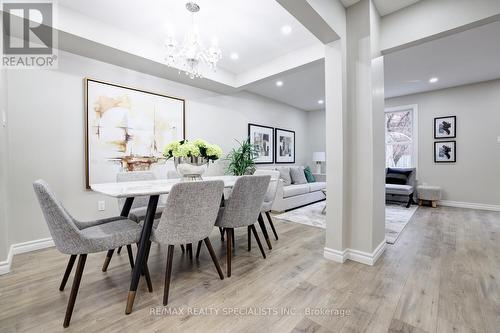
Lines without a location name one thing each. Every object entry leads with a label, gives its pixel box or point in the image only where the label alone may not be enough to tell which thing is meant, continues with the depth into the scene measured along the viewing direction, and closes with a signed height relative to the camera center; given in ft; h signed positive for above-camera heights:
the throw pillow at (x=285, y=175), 16.49 -0.77
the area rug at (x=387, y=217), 10.43 -3.01
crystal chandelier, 7.33 +4.06
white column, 7.07 +0.76
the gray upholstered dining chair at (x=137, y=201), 7.25 -1.37
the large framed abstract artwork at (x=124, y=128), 9.36 +1.76
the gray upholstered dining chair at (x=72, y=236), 4.28 -1.53
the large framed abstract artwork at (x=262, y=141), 16.95 +1.91
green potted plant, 14.68 +0.33
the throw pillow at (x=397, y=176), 16.67 -0.88
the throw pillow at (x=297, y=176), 17.57 -0.89
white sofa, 13.98 -2.10
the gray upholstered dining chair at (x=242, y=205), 6.47 -1.21
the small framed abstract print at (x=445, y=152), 15.73 +0.92
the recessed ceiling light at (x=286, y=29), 8.77 +5.45
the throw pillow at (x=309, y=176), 19.08 -0.97
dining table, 4.82 -1.04
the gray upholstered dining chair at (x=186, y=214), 4.84 -1.13
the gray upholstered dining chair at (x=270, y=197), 8.35 -1.35
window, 17.44 +2.26
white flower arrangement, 6.42 +0.46
